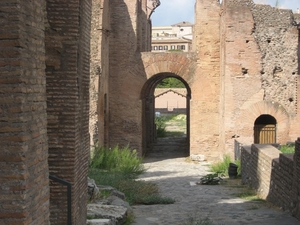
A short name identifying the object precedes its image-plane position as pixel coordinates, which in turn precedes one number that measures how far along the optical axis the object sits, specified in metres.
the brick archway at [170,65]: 19.97
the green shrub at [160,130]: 29.43
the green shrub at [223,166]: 17.02
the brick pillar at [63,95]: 6.64
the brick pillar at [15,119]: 3.97
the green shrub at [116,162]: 16.37
